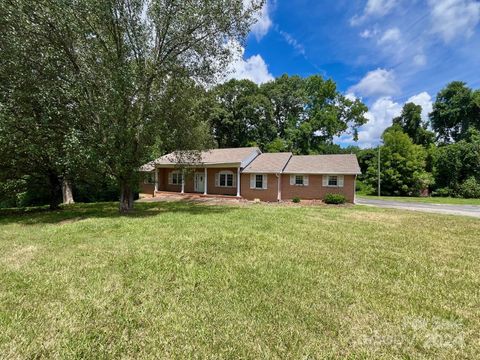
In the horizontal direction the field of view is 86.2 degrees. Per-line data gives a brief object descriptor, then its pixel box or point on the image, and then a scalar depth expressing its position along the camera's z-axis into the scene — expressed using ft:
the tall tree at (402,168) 97.14
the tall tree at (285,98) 123.13
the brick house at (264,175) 63.72
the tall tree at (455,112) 130.41
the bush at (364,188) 107.70
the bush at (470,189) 91.11
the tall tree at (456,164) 96.73
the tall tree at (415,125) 130.21
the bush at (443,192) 97.60
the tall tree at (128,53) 32.40
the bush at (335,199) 59.52
